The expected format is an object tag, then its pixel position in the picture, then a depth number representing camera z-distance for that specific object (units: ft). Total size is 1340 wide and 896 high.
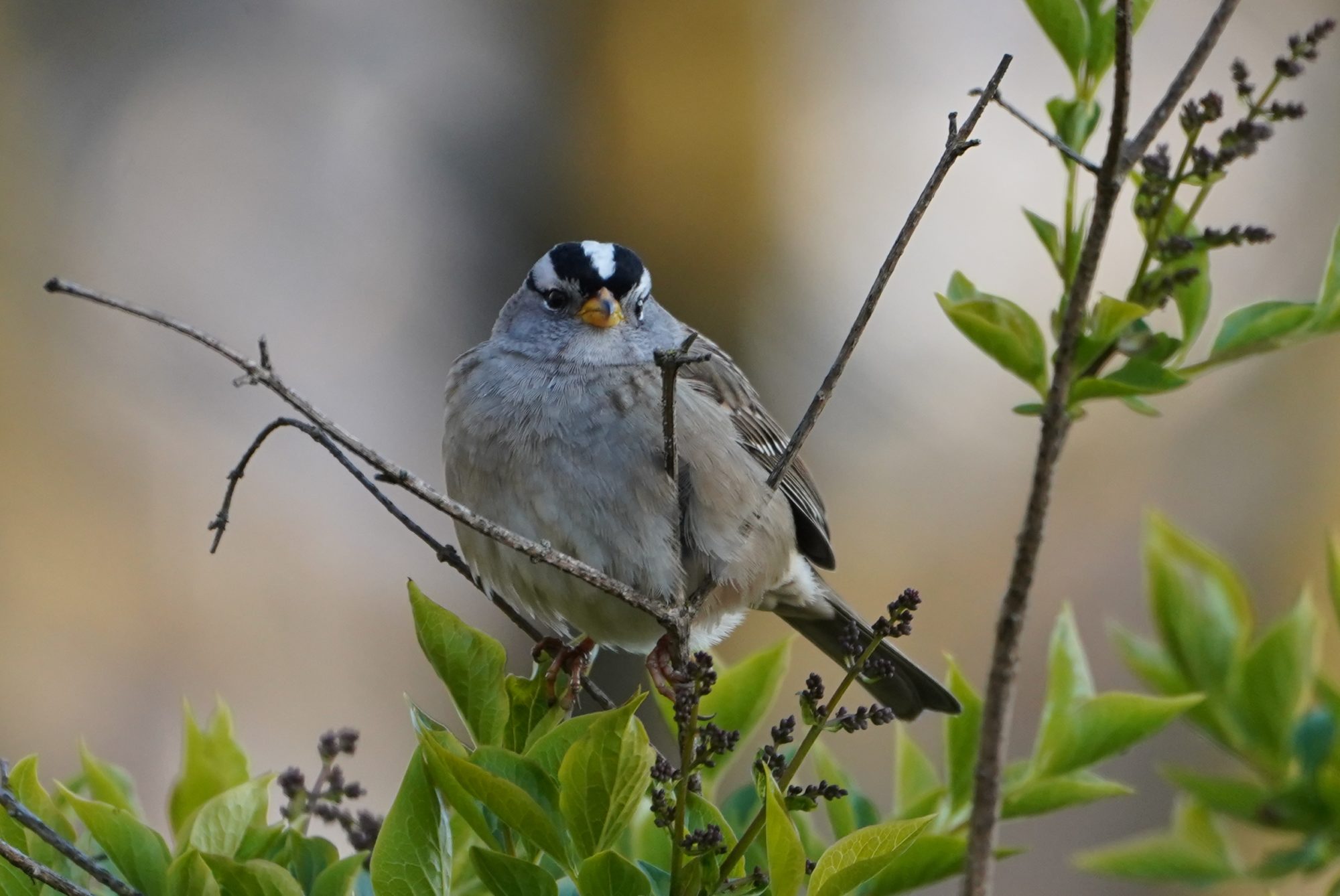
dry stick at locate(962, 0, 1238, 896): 14.18
